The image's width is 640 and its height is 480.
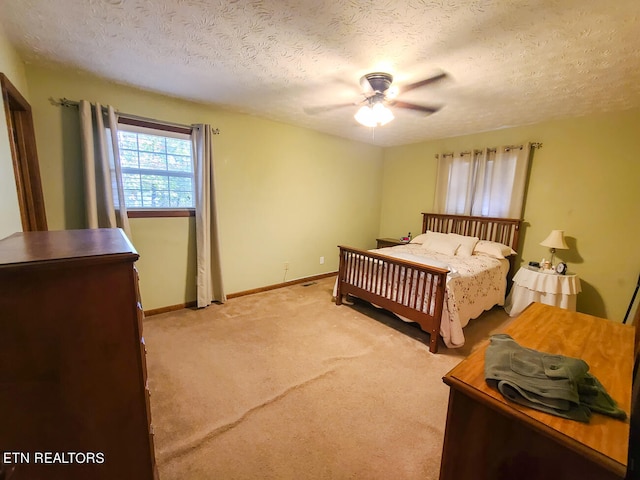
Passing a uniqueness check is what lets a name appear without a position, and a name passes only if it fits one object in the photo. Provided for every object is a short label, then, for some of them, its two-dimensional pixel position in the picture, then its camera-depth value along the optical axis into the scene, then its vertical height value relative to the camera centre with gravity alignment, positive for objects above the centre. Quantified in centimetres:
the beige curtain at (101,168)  236 +22
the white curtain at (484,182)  344 +29
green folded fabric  75 -54
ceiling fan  211 +90
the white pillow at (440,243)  361 -57
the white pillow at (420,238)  411 -57
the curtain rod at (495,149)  333 +73
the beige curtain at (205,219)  297 -27
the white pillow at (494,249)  336 -58
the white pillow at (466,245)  349 -55
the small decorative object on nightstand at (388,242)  450 -70
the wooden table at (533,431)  68 -60
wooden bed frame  244 -80
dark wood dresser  76 -53
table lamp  297 -40
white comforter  245 -85
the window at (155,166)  269 +29
